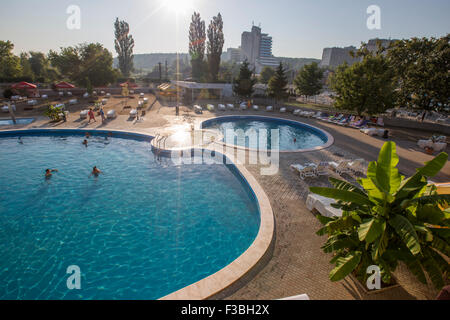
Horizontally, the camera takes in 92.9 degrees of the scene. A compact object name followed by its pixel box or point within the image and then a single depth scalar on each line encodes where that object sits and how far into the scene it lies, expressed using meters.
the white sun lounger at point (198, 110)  30.52
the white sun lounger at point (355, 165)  13.05
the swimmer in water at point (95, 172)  13.48
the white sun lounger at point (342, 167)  12.96
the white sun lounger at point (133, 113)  26.28
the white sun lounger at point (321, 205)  8.33
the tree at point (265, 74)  91.00
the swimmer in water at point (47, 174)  13.14
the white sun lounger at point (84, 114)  24.70
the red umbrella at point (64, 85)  32.82
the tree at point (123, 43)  72.00
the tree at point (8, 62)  49.22
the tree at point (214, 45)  57.22
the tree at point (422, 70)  22.19
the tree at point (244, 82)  38.69
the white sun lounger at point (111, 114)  24.95
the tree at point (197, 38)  66.50
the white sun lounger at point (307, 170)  12.47
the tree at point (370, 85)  23.09
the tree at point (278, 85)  38.44
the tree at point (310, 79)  44.03
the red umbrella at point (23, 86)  30.77
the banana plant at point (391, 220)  4.41
